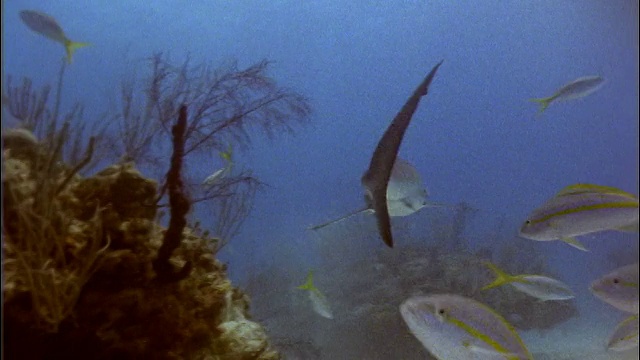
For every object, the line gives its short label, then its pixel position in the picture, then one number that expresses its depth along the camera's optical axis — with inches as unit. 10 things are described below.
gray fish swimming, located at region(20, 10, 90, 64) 179.3
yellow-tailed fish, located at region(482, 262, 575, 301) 163.2
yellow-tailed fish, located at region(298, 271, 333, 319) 248.6
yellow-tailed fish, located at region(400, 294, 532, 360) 67.4
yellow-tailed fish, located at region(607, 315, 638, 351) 99.9
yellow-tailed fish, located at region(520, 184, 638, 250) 90.8
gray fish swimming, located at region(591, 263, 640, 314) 87.8
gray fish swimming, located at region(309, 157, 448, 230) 125.5
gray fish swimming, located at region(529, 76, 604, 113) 212.4
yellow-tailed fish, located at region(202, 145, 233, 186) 187.5
